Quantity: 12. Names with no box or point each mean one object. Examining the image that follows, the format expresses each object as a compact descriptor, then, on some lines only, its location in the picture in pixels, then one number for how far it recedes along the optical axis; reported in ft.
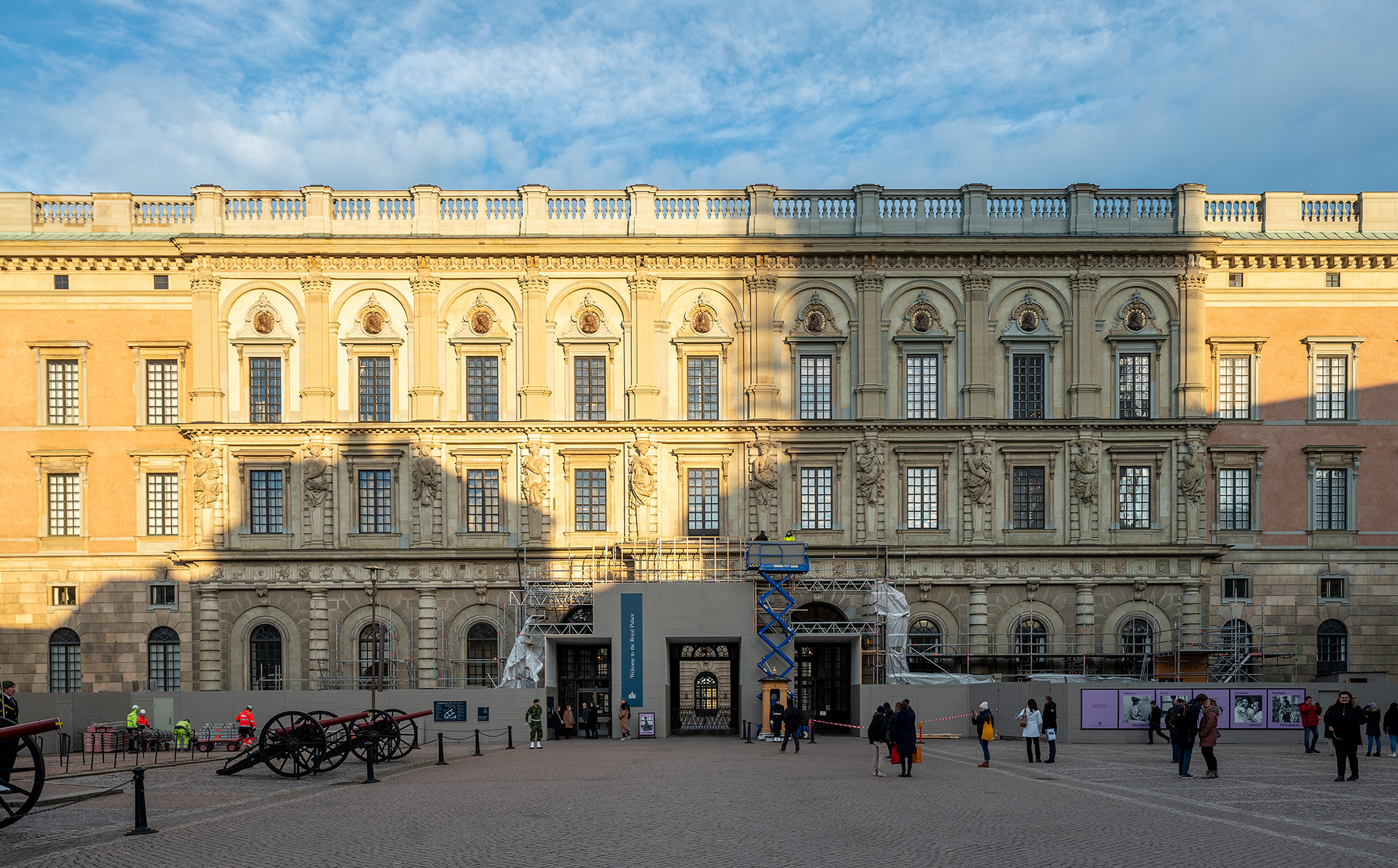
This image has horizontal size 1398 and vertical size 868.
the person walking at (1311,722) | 102.22
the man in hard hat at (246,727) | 114.32
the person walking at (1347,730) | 76.13
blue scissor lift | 132.77
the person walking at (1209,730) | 78.23
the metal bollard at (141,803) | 55.16
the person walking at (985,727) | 87.61
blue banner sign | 131.64
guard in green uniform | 113.55
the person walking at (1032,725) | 91.15
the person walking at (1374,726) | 96.53
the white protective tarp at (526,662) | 134.21
